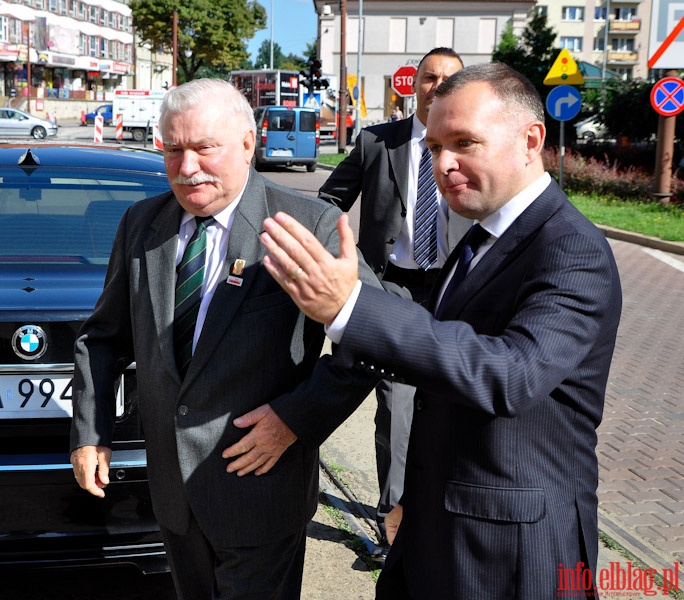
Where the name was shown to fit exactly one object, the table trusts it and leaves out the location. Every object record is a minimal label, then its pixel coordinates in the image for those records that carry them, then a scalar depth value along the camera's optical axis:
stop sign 25.55
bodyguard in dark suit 3.84
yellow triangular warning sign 17.11
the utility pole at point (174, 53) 43.97
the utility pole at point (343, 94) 32.85
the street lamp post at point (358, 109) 35.87
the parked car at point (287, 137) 29.56
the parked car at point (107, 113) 55.91
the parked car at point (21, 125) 43.38
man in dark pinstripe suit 1.65
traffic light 33.50
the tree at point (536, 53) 26.34
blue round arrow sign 15.81
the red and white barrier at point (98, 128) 26.82
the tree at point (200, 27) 57.97
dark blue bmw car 3.05
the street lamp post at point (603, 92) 22.19
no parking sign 15.20
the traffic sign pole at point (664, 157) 16.62
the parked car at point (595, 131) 22.39
